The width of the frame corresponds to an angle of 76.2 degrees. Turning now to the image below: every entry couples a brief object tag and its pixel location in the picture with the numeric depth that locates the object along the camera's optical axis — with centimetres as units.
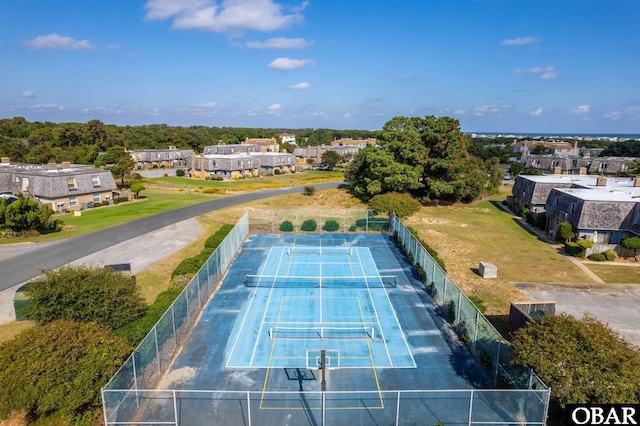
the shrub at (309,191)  5978
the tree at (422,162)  5353
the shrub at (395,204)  4397
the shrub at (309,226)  4062
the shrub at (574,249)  3358
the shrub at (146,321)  1684
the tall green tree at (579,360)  1201
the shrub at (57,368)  1244
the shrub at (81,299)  1722
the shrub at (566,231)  3569
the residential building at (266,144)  10939
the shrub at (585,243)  3369
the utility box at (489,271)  2889
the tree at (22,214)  3603
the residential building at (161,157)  9469
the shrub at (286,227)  4028
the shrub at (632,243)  3246
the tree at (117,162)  6253
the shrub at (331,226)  4075
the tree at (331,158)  9755
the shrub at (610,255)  3297
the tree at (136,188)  5616
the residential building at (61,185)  4772
